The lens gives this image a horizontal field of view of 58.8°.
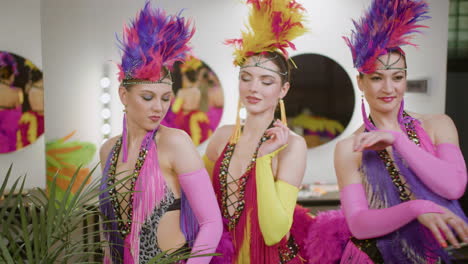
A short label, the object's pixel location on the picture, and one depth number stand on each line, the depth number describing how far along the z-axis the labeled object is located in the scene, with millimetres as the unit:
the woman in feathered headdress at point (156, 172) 1502
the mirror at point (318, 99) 2215
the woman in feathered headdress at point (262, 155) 1517
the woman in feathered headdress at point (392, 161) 1424
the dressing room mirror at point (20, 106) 2229
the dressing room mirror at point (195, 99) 2230
